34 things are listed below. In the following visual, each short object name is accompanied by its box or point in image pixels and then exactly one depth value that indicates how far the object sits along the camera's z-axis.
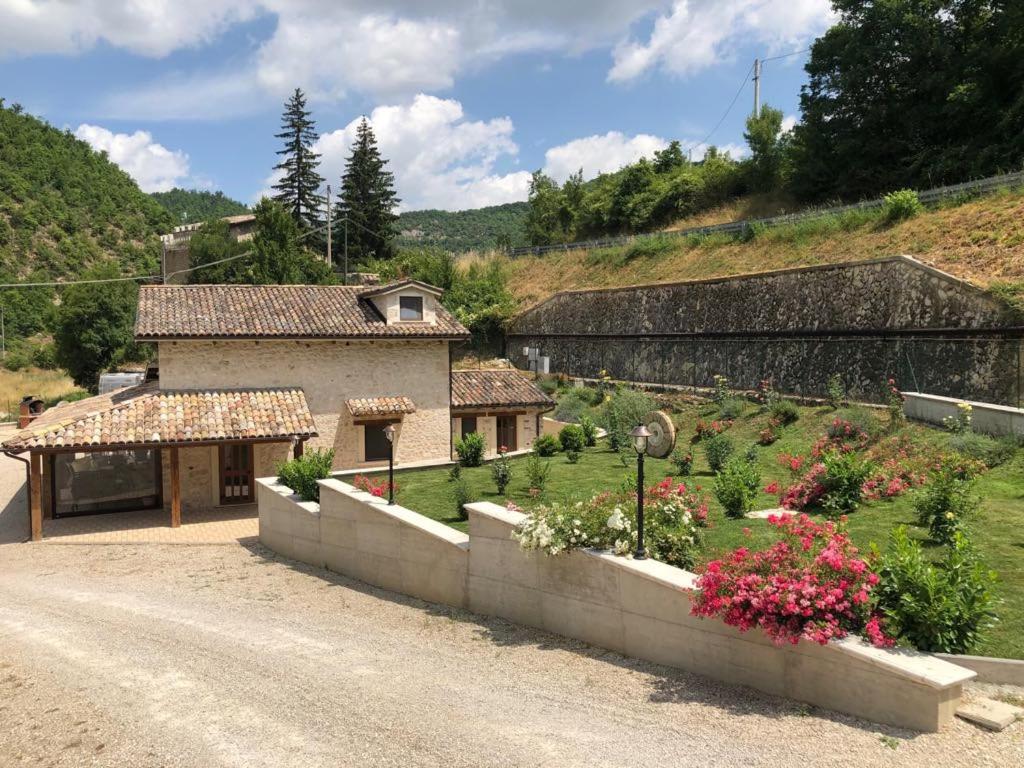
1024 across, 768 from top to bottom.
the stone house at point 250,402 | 18.70
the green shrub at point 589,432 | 22.28
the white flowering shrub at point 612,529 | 8.80
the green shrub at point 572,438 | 20.25
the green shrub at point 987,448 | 13.18
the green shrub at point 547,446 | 20.86
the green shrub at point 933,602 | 6.32
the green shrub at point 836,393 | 20.75
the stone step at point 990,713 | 5.66
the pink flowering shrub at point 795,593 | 6.35
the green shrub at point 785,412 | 21.14
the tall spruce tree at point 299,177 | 62.47
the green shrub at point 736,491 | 11.80
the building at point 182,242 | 58.16
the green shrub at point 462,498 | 14.08
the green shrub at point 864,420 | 17.41
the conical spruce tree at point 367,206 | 59.97
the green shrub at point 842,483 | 11.66
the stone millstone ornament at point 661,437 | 18.92
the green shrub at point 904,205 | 25.25
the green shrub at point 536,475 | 15.26
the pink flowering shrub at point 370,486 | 14.46
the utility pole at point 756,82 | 46.12
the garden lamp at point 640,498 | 8.45
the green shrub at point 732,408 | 23.06
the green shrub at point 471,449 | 19.70
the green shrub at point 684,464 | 16.56
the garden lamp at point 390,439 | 13.37
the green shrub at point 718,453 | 16.69
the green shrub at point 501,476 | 15.53
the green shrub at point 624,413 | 20.92
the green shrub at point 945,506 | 9.37
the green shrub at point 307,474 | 15.94
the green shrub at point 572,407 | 29.56
